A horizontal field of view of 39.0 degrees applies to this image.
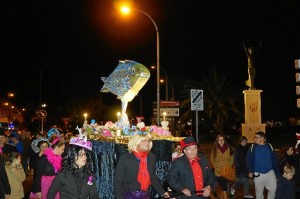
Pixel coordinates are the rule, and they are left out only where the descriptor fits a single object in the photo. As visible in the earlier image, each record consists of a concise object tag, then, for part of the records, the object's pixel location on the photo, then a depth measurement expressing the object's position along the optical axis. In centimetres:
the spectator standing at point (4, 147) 960
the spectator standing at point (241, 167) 1229
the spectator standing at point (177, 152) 1009
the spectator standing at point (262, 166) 973
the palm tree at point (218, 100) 3712
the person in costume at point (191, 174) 604
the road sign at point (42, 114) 2577
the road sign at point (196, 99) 1056
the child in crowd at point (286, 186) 867
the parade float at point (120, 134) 880
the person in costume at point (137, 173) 567
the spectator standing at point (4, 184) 710
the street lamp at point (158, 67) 1747
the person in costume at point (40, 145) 1030
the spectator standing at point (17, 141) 1466
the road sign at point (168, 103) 2065
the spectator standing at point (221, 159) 1155
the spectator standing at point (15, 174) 843
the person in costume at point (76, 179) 486
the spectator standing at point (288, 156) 1066
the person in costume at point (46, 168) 771
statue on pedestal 2556
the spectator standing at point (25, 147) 1597
